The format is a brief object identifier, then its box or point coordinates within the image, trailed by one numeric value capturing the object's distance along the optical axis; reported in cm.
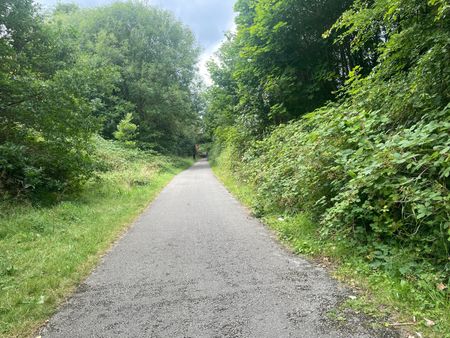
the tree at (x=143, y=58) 2773
